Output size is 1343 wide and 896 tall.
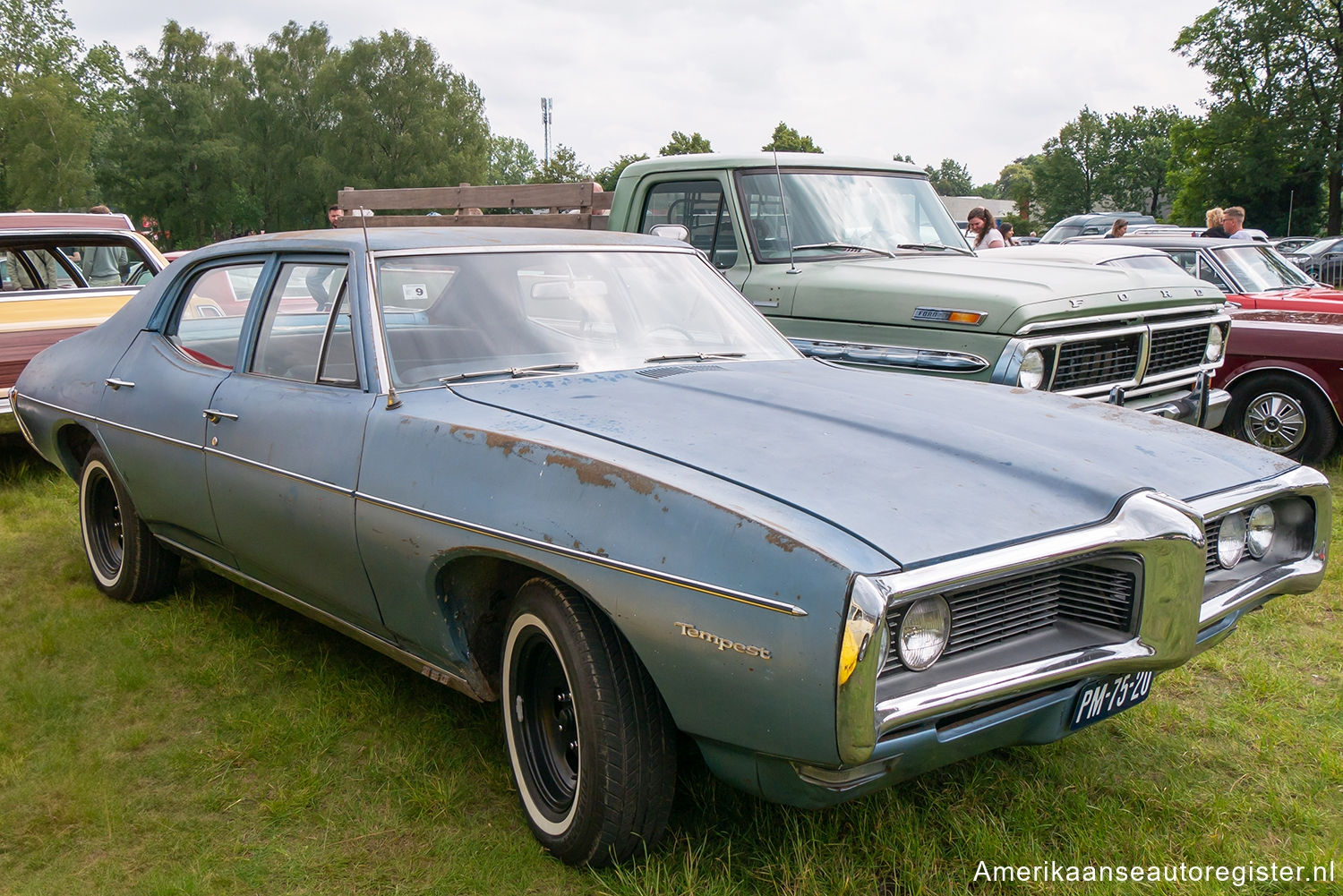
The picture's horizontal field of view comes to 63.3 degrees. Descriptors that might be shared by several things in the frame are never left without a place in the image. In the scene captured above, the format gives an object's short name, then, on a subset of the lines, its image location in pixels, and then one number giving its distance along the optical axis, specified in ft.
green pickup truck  17.07
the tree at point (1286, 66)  125.08
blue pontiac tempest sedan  6.94
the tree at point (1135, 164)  238.27
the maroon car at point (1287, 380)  22.15
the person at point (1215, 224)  32.59
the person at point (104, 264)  25.58
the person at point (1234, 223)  32.27
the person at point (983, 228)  32.42
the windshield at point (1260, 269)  26.58
